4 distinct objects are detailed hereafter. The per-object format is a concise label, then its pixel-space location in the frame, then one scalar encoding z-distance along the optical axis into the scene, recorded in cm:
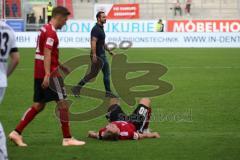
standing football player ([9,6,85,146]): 1797
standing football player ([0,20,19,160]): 1337
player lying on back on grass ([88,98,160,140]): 1933
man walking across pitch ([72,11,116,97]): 2945
